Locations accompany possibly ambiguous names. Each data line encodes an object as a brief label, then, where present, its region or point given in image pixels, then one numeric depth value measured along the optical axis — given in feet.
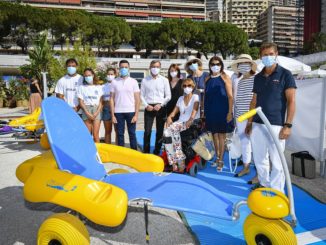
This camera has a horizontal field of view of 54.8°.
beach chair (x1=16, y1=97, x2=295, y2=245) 8.10
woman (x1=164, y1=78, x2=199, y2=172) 16.89
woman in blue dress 16.72
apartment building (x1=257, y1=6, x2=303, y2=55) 523.29
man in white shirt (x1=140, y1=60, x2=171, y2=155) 19.39
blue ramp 10.31
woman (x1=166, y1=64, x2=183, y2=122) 20.07
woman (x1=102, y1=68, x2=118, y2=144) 21.44
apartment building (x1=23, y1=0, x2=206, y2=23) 266.98
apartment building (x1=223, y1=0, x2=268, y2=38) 614.75
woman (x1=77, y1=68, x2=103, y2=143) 20.39
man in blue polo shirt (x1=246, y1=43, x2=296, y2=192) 11.60
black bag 16.40
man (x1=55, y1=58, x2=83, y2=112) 21.08
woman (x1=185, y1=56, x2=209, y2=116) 19.66
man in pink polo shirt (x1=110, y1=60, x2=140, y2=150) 19.49
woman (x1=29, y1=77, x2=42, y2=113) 40.19
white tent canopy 29.60
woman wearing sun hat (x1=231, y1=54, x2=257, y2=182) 15.46
